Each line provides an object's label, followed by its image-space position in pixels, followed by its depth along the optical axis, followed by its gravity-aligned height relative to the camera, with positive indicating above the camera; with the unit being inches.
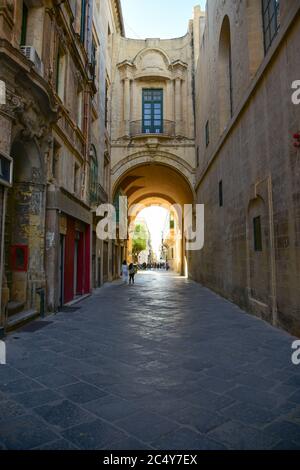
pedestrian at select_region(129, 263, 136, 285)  790.4 -27.6
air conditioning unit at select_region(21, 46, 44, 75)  293.1 +193.7
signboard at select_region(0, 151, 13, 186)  228.1 +68.0
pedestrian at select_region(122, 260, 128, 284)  818.7 -31.1
